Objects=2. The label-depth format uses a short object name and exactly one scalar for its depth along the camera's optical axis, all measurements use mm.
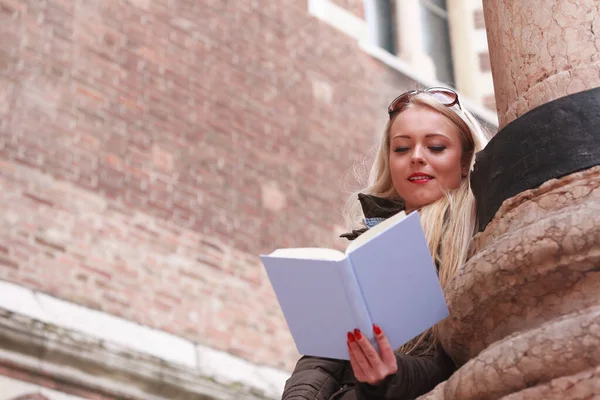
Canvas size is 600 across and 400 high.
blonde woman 3106
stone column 2871
